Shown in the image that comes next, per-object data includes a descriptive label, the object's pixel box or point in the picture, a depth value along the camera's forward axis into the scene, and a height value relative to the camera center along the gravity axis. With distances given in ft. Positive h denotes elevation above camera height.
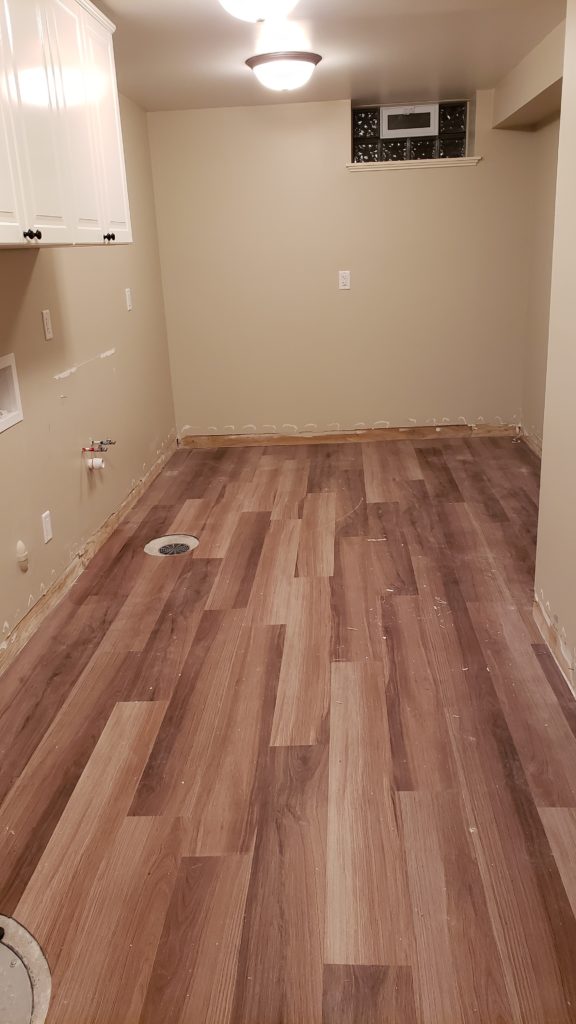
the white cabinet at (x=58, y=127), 7.44 +1.51
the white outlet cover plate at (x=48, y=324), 11.02 -0.70
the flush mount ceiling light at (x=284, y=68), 12.09 +2.86
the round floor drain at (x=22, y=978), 5.20 -4.62
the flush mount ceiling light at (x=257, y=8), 8.20 +2.55
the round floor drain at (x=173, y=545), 12.75 -4.39
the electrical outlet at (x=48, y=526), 10.78 -3.33
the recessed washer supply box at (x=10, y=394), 9.70 -1.44
